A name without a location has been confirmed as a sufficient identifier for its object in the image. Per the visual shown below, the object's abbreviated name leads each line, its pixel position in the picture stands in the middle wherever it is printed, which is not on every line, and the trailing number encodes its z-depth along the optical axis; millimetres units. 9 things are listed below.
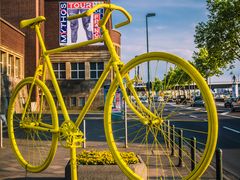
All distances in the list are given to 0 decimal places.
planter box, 5578
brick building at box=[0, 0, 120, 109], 42844
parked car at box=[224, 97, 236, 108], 45800
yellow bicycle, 2781
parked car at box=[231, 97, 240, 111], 35656
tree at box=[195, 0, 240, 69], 32094
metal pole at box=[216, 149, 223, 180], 5472
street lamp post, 30219
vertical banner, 31816
